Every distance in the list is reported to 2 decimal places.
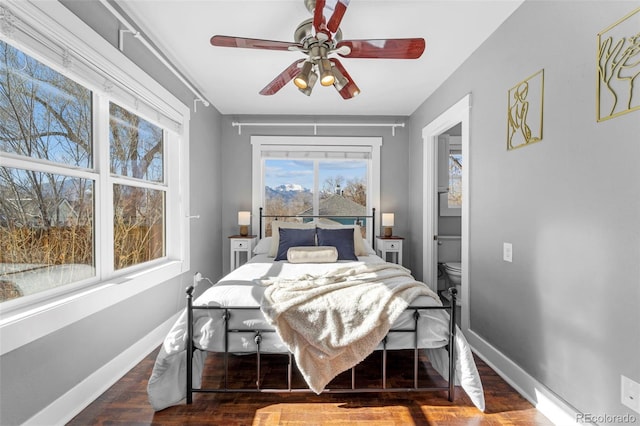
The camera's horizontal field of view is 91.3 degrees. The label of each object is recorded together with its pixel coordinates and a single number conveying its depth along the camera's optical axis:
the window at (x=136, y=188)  2.30
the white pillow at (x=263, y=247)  3.78
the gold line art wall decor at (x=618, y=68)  1.33
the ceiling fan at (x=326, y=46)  1.75
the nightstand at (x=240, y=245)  4.02
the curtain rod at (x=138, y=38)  1.85
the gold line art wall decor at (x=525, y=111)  1.89
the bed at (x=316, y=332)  1.74
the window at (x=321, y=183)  4.40
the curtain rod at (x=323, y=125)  4.20
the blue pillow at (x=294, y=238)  3.44
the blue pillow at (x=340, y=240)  3.39
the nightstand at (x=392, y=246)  4.00
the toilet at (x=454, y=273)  3.40
